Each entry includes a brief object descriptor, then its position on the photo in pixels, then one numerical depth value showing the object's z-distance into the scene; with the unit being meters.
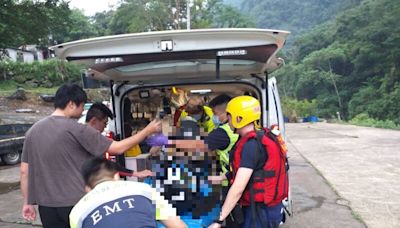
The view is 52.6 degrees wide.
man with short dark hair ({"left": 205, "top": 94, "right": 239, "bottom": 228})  3.08
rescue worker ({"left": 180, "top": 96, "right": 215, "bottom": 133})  4.42
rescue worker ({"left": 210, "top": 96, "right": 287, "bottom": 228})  2.58
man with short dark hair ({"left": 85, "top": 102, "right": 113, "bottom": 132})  3.76
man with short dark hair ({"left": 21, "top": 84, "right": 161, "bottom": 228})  2.82
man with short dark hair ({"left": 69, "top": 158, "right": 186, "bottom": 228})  1.87
